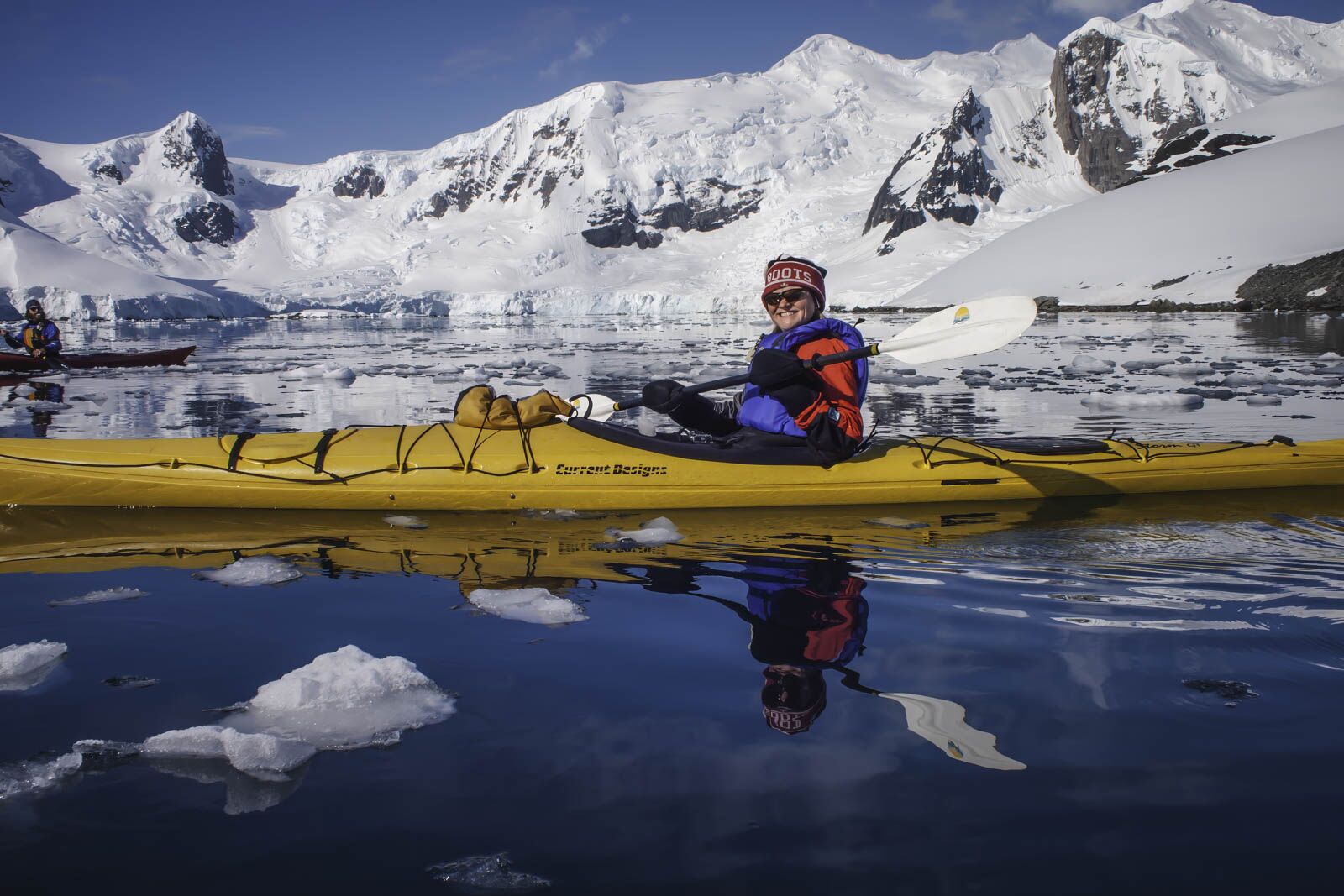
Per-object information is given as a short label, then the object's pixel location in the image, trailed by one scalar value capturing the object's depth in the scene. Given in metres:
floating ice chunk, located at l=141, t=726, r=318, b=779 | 1.96
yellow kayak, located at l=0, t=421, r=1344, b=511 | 4.63
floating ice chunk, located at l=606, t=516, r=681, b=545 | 4.09
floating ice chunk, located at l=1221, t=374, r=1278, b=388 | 9.30
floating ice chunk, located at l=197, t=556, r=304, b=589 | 3.51
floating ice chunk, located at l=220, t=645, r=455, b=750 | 2.13
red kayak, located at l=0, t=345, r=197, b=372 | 11.91
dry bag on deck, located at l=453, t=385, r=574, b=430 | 4.87
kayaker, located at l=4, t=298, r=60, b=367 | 12.11
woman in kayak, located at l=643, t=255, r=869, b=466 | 4.43
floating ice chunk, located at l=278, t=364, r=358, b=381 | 11.91
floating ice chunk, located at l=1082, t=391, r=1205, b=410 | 8.02
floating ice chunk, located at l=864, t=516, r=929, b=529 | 4.33
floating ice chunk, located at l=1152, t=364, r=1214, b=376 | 11.01
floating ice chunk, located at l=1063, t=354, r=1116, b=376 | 11.58
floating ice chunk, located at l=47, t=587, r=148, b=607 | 3.20
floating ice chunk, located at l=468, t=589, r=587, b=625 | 3.00
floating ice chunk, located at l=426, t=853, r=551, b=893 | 1.59
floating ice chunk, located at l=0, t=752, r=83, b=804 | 1.87
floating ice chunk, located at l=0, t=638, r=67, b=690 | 2.44
